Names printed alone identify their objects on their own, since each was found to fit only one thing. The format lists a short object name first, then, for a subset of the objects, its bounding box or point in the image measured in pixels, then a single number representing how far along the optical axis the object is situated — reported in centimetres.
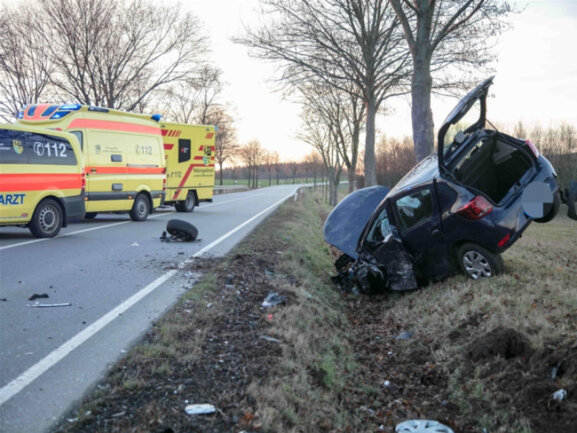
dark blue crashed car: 593
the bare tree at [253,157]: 7219
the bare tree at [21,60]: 2342
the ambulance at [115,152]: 1287
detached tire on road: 1049
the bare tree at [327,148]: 3347
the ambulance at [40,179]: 952
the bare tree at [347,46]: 1391
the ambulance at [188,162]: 1880
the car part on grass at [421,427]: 335
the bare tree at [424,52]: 1026
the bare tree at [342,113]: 2289
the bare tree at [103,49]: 2334
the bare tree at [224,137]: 4606
